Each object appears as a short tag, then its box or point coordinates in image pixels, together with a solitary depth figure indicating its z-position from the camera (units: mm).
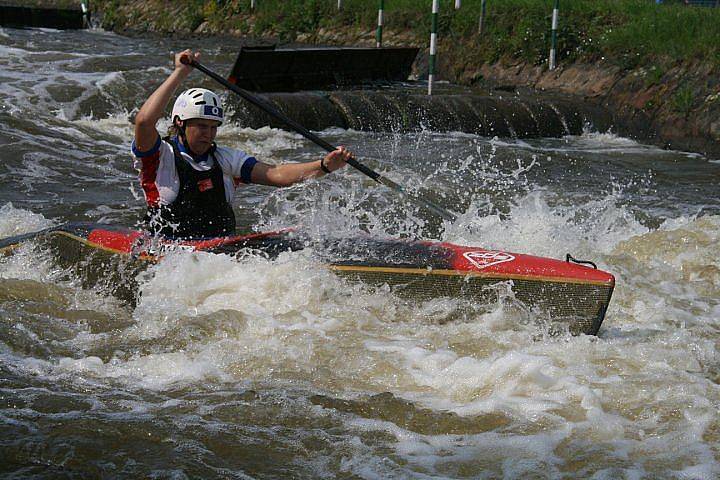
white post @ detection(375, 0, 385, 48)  16219
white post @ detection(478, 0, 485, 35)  15753
